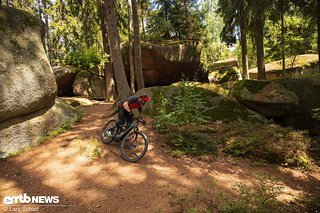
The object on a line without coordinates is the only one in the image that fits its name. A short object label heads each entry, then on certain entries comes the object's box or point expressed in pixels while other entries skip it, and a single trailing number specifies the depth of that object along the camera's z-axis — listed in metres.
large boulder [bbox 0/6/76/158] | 7.23
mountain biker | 6.84
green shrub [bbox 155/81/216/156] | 7.63
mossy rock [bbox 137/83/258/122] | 10.25
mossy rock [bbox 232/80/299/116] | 10.06
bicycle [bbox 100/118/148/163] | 6.61
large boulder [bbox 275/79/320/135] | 10.20
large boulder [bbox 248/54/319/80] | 22.30
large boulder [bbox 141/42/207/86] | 19.50
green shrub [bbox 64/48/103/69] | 18.53
